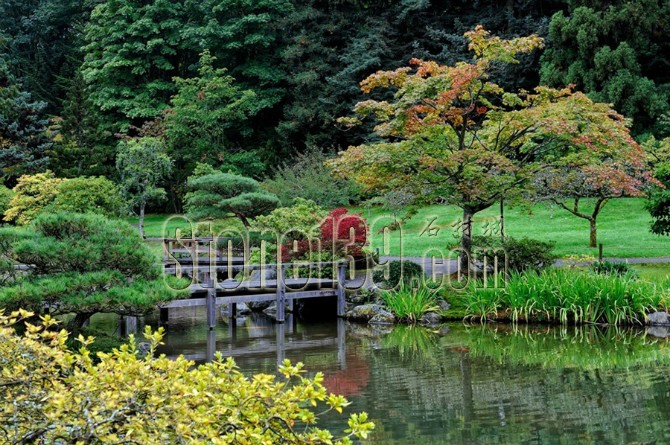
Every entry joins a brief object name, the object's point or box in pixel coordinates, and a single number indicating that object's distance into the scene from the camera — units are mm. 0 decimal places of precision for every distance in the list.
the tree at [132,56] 34531
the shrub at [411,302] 14453
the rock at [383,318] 14648
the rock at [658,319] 13227
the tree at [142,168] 23984
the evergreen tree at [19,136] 27266
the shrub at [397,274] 15360
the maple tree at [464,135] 14391
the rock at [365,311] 14977
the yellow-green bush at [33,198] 20891
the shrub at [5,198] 23703
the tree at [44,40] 38656
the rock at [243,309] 17156
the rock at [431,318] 14422
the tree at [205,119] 31172
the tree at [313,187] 23203
